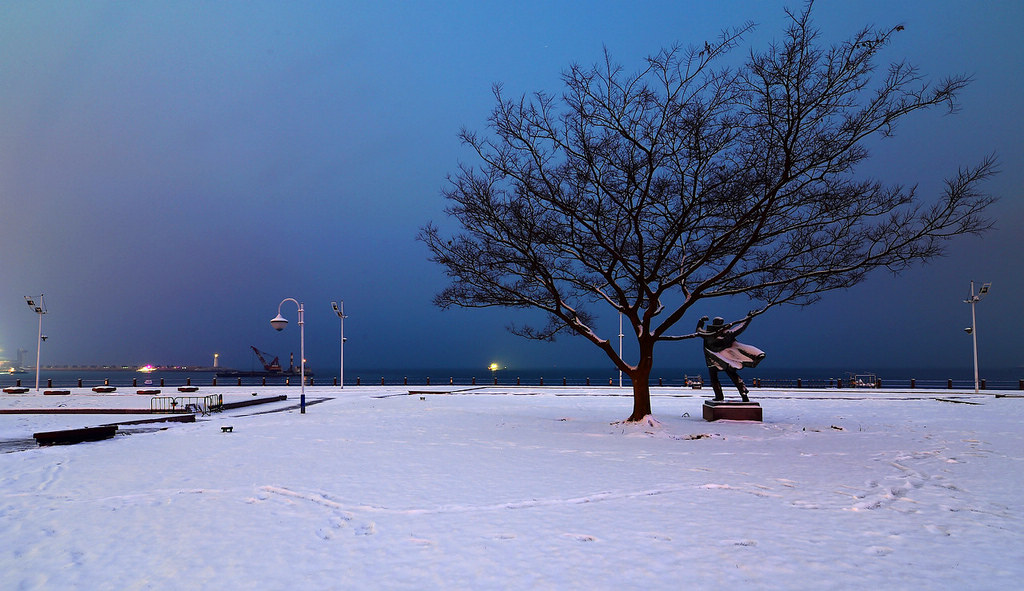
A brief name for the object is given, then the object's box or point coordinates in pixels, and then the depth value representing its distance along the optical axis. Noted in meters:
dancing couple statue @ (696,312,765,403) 21.42
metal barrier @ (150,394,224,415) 25.98
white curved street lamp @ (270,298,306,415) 26.98
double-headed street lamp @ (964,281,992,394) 41.25
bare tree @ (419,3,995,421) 16.36
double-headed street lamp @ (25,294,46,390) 48.06
